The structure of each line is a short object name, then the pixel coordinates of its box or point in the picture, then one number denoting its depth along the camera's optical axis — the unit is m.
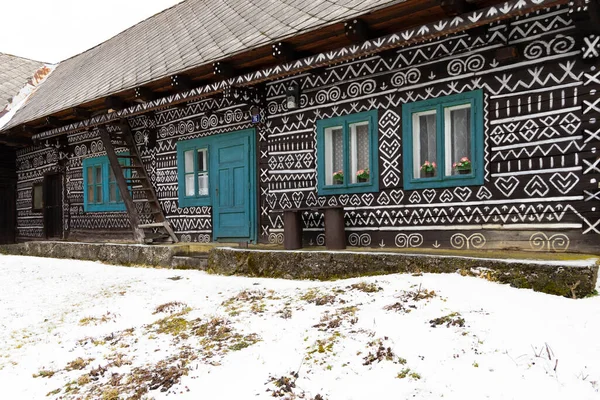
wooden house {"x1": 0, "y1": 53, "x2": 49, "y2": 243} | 15.02
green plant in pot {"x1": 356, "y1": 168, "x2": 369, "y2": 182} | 7.22
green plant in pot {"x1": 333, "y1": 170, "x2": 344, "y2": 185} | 7.48
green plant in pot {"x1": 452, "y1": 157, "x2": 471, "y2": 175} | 6.21
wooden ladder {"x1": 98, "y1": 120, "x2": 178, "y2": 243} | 9.87
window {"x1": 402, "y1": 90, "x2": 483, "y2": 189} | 6.15
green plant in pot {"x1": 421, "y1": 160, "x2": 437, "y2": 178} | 6.57
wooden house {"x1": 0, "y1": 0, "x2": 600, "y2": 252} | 5.57
